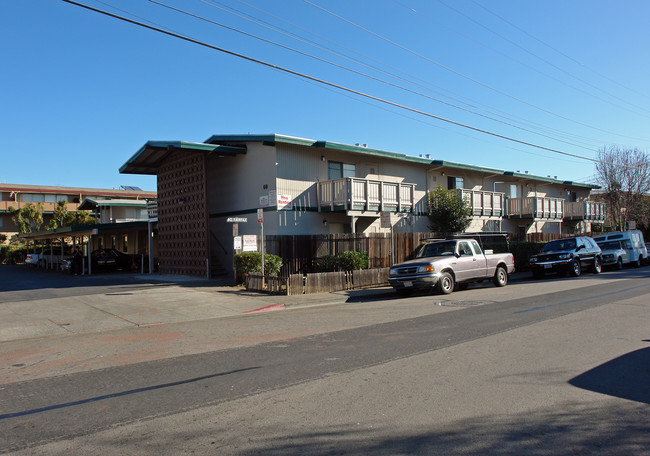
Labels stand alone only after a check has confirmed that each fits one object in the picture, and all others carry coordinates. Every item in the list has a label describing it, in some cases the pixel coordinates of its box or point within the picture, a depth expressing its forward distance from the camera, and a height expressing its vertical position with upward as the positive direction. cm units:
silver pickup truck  1532 -94
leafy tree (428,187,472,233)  2680 +158
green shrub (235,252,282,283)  1791 -73
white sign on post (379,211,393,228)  1788 +82
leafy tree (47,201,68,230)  4303 +298
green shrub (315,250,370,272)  1905 -80
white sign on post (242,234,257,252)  1681 +3
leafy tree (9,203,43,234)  4466 +299
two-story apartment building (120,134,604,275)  2139 +264
